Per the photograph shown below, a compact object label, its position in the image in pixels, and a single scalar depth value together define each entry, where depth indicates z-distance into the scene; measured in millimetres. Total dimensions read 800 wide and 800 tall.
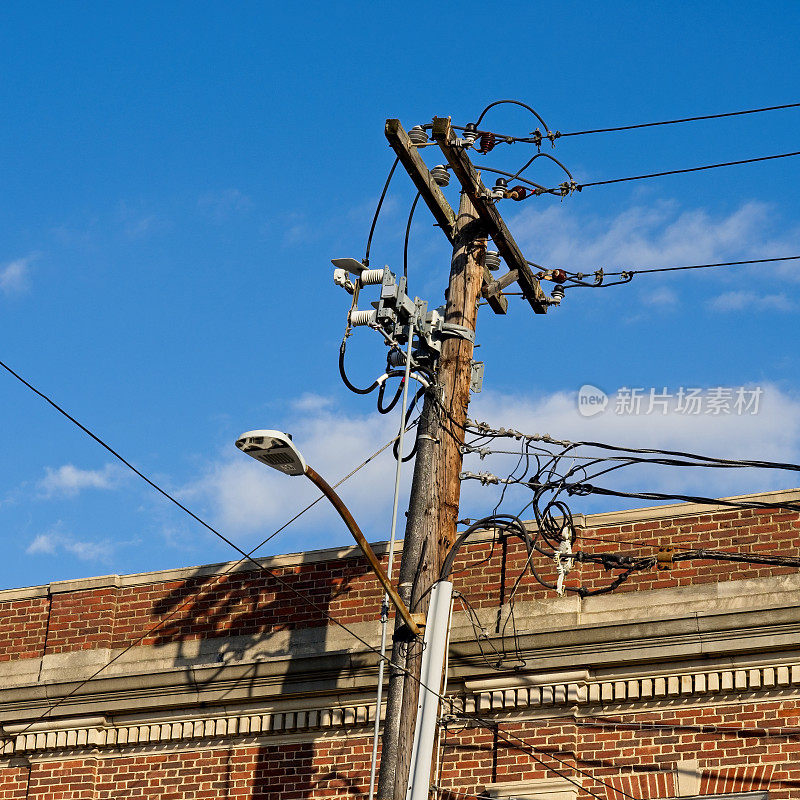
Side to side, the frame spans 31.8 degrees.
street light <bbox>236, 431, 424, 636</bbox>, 10312
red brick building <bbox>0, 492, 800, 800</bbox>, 12461
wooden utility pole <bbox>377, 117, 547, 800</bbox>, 11039
